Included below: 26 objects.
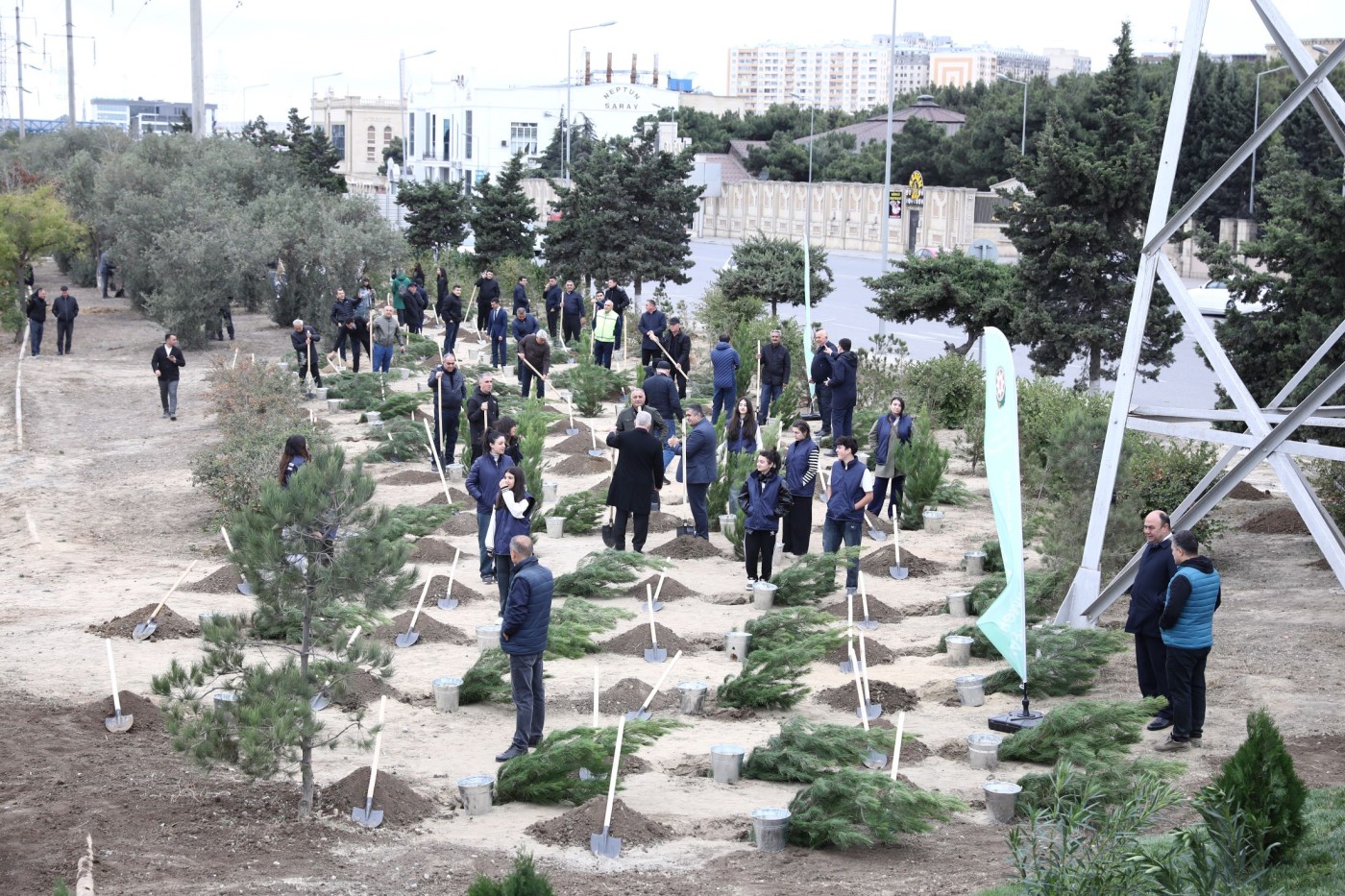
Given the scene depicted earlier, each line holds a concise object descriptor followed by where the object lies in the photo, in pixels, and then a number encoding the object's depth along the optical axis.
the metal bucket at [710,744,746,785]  9.01
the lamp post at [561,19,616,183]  58.67
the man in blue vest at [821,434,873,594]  13.03
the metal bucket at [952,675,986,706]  10.62
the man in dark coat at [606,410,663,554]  13.92
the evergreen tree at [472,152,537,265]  40.38
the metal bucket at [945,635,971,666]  11.71
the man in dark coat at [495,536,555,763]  9.17
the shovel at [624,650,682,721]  9.77
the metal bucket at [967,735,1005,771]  9.16
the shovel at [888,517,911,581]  14.51
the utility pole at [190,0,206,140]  43.62
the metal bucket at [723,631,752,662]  11.66
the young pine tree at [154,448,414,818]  7.86
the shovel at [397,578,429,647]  12.09
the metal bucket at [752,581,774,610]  13.23
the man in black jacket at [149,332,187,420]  23.61
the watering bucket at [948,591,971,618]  13.15
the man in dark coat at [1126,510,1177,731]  9.62
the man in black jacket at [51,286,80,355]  31.11
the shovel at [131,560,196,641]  11.95
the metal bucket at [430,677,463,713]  10.45
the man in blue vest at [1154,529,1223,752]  9.25
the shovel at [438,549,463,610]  13.21
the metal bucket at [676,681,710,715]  10.40
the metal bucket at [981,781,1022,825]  8.31
